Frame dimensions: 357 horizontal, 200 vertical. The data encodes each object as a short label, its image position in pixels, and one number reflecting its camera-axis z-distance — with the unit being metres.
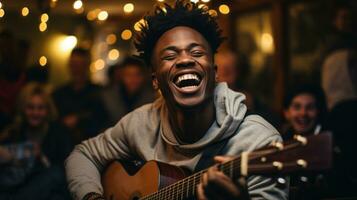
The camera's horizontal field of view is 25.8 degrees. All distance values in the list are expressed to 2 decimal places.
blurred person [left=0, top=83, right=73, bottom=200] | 6.00
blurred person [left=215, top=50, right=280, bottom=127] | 6.87
